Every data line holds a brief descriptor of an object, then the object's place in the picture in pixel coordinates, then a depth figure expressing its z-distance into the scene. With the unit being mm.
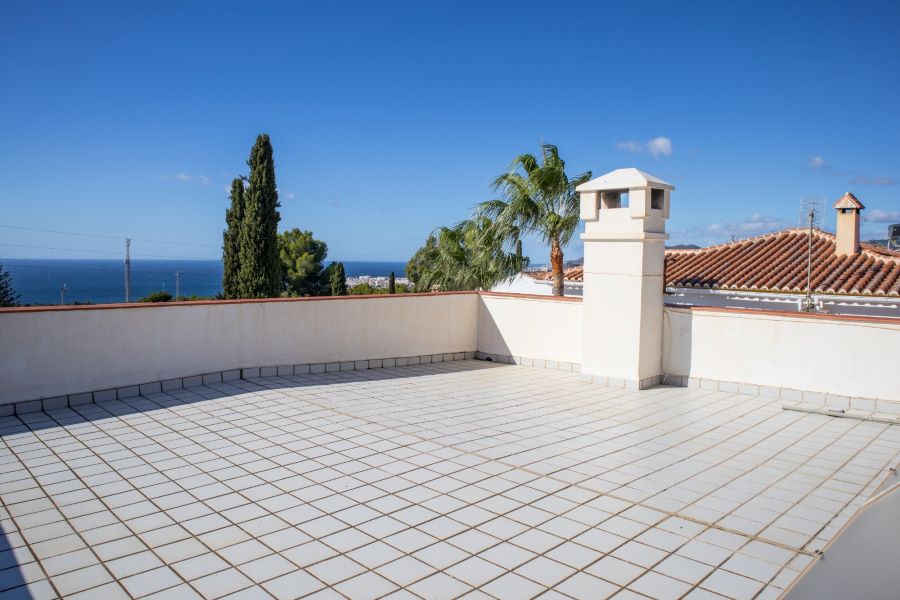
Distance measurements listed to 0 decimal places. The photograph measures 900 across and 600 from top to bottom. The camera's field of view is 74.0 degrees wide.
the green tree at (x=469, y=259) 12211
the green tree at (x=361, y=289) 36094
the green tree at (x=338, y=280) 36438
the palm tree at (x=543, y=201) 10805
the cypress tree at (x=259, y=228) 18719
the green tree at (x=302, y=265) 38469
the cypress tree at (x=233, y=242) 19267
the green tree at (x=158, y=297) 20303
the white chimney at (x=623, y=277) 7496
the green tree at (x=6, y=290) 19469
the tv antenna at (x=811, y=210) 13877
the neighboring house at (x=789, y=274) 12976
